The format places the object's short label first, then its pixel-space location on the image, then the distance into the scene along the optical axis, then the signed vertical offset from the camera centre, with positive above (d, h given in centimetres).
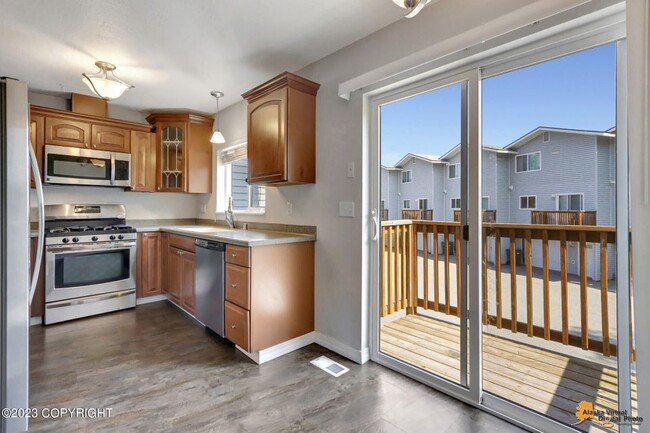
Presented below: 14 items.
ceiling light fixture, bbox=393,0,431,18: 136 +93
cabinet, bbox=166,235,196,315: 326 -60
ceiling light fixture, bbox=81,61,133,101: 252 +107
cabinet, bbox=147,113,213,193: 409 +86
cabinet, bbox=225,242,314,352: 238 -61
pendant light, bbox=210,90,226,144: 338 +87
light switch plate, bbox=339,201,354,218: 245 +6
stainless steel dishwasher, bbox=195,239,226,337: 265 -58
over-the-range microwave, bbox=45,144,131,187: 340 +57
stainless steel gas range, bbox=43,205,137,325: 320 -49
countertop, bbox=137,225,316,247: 242 -17
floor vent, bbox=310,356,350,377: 226 -110
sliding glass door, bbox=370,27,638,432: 148 -5
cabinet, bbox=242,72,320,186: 256 +72
